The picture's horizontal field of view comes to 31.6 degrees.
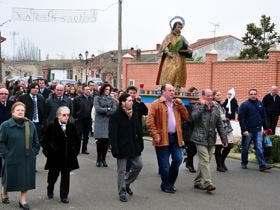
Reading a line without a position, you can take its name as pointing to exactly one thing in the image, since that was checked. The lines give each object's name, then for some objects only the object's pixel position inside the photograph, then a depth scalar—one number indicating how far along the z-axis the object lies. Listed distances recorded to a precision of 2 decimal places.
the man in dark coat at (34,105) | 9.91
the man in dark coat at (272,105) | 14.49
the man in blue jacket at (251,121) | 10.55
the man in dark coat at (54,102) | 10.66
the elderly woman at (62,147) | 7.39
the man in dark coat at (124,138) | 7.52
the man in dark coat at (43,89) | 13.86
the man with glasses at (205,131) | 8.30
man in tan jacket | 8.08
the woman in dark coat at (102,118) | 10.55
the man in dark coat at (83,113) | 12.60
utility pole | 24.44
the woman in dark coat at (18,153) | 6.90
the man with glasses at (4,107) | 8.84
